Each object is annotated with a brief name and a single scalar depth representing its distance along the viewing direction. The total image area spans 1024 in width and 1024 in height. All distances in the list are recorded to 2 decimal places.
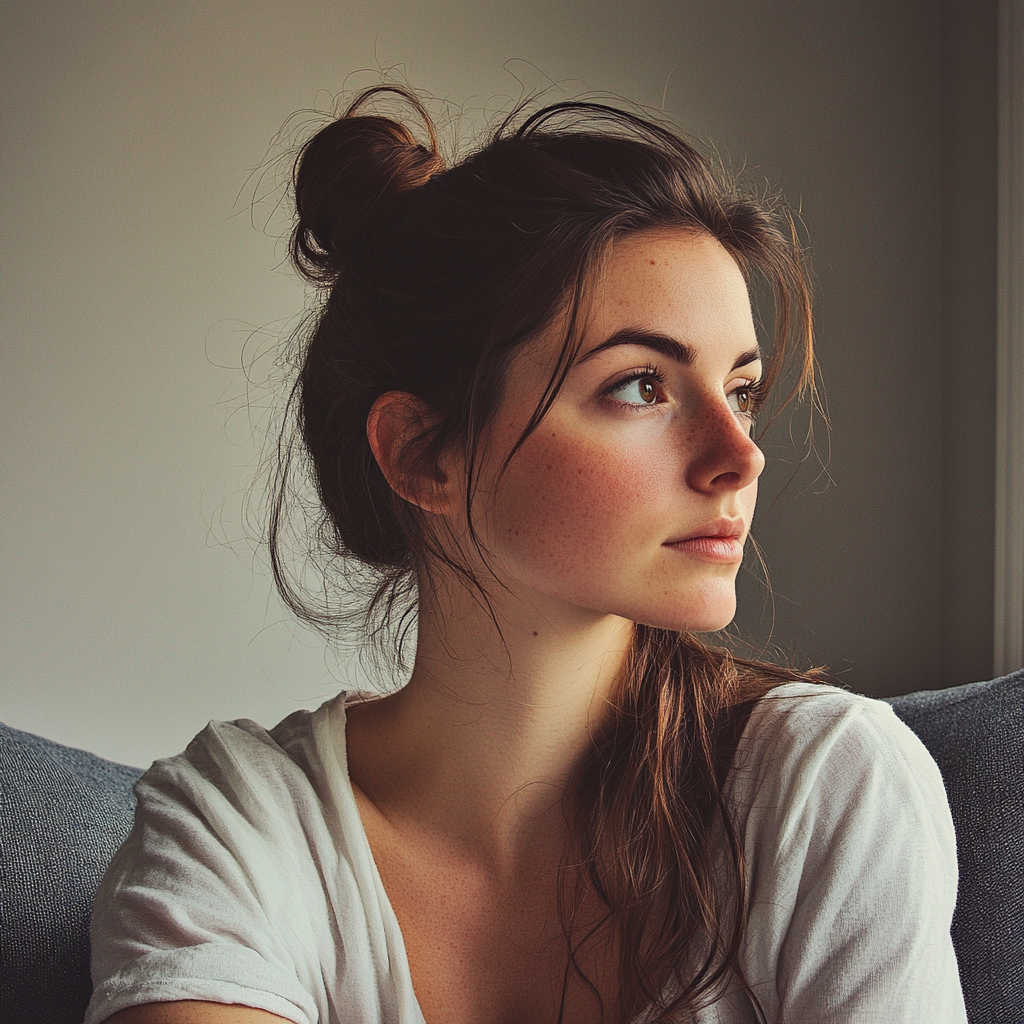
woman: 0.74
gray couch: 0.96
